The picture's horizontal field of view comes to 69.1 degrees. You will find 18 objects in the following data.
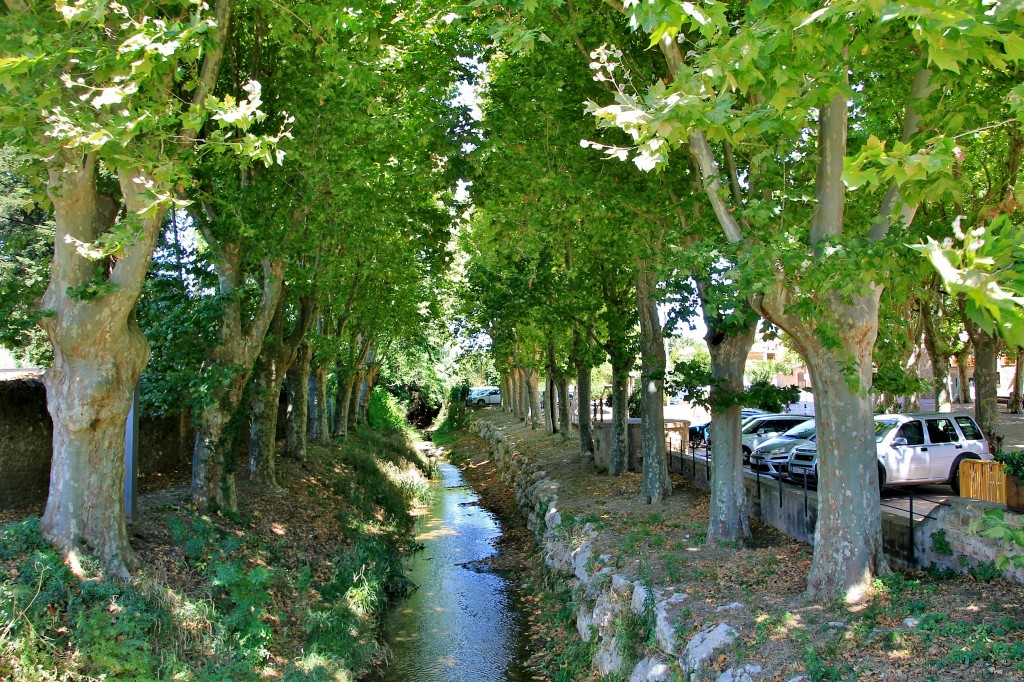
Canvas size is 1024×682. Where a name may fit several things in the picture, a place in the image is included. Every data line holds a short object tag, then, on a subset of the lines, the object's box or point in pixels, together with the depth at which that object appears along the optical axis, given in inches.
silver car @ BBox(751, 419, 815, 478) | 656.4
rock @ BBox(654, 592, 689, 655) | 316.2
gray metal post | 392.8
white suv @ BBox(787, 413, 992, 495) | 554.6
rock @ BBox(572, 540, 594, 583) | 460.3
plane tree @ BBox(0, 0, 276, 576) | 282.7
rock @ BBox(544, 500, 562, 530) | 585.0
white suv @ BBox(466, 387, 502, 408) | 2520.2
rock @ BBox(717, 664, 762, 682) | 258.5
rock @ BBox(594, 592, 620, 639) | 381.1
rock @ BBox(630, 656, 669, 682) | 306.7
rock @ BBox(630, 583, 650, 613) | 357.0
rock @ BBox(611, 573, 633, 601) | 378.3
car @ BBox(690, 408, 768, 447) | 914.4
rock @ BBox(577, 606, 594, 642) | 415.6
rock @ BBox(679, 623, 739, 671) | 286.4
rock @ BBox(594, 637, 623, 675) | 354.6
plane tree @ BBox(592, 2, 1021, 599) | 215.9
